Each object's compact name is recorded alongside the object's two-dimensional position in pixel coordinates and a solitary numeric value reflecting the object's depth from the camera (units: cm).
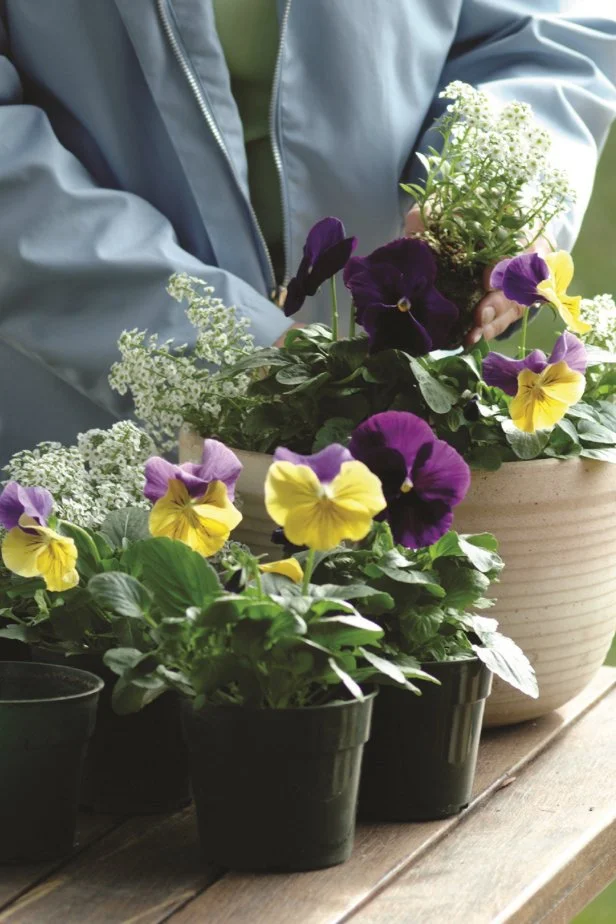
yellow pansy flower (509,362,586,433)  178
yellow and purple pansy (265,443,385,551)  165
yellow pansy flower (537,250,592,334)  181
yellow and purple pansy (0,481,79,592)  172
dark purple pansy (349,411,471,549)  172
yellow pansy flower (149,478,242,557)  172
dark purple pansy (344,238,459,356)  182
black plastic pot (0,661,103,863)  169
